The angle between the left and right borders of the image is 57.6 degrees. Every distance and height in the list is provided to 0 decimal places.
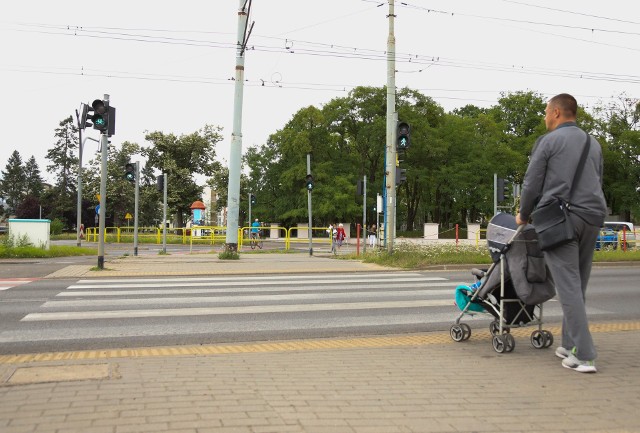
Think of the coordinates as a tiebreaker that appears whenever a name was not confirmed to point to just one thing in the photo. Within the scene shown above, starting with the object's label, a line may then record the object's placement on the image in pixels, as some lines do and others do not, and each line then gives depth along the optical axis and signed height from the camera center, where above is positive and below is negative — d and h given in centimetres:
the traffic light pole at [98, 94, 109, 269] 1459 +68
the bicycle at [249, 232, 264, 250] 3079 -74
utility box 2039 -24
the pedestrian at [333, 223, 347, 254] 2857 -36
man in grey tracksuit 480 +21
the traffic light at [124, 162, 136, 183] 2485 +235
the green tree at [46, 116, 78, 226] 7800 +837
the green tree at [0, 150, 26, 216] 11025 +786
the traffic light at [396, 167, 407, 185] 1893 +176
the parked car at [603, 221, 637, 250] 2497 -29
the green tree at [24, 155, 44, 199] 10931 +893
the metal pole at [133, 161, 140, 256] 2450 +92
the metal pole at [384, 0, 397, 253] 1856 +300
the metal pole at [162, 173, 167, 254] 2492 -39
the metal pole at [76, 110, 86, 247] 3266 +300
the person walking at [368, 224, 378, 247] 3499 -51
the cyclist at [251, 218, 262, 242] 3107 -26
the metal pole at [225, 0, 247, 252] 2025 +242
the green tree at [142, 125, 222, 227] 5625 +664
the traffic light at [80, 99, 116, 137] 1466 +277
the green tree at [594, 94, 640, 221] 5684 +775
